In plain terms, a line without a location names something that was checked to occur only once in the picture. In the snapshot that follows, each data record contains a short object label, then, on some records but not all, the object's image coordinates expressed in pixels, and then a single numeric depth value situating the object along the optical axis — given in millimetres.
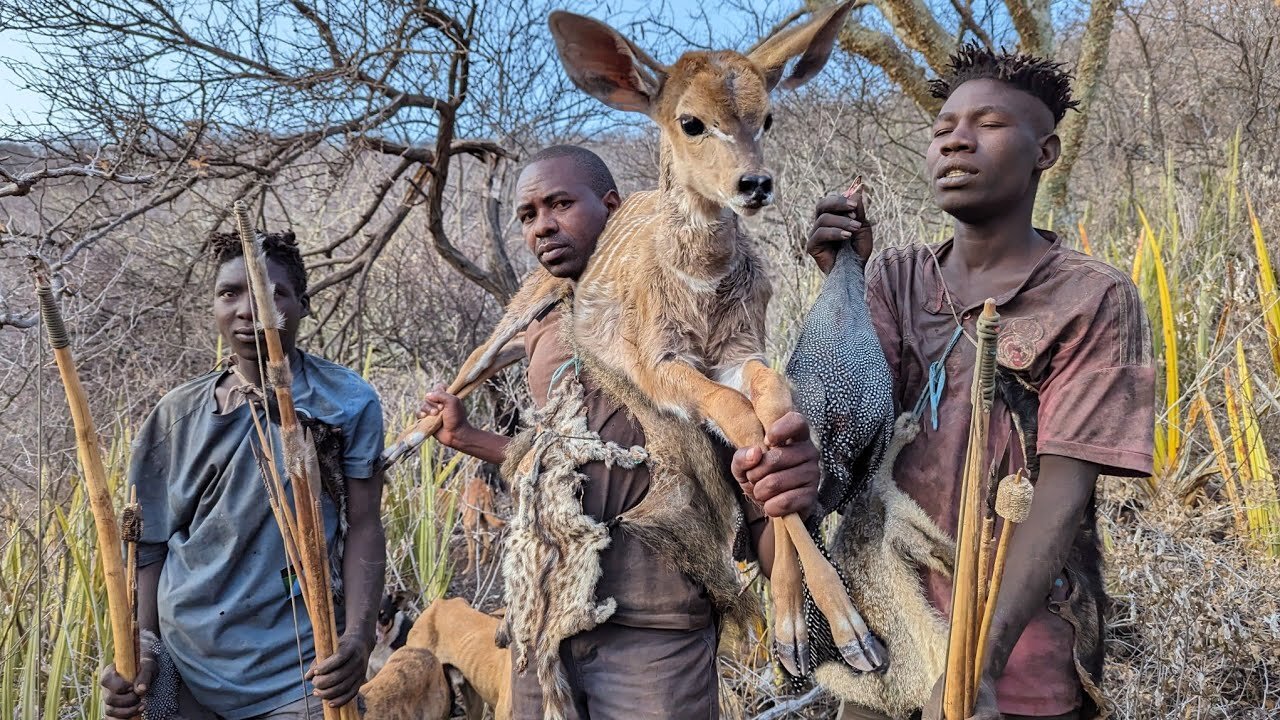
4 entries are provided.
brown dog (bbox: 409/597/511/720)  3809
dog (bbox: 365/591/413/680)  3969
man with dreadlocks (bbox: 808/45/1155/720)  1910
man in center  2324
